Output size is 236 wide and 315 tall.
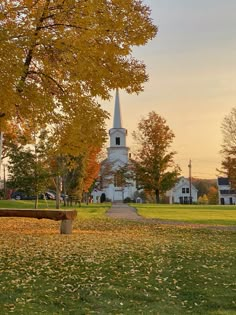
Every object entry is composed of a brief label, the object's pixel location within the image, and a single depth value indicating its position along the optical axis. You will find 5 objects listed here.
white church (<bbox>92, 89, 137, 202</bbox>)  71.81
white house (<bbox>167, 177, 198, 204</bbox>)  101.62
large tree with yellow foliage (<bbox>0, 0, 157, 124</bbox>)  9.19
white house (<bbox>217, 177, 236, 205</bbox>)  105.94
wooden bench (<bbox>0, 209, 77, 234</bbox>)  14.25
